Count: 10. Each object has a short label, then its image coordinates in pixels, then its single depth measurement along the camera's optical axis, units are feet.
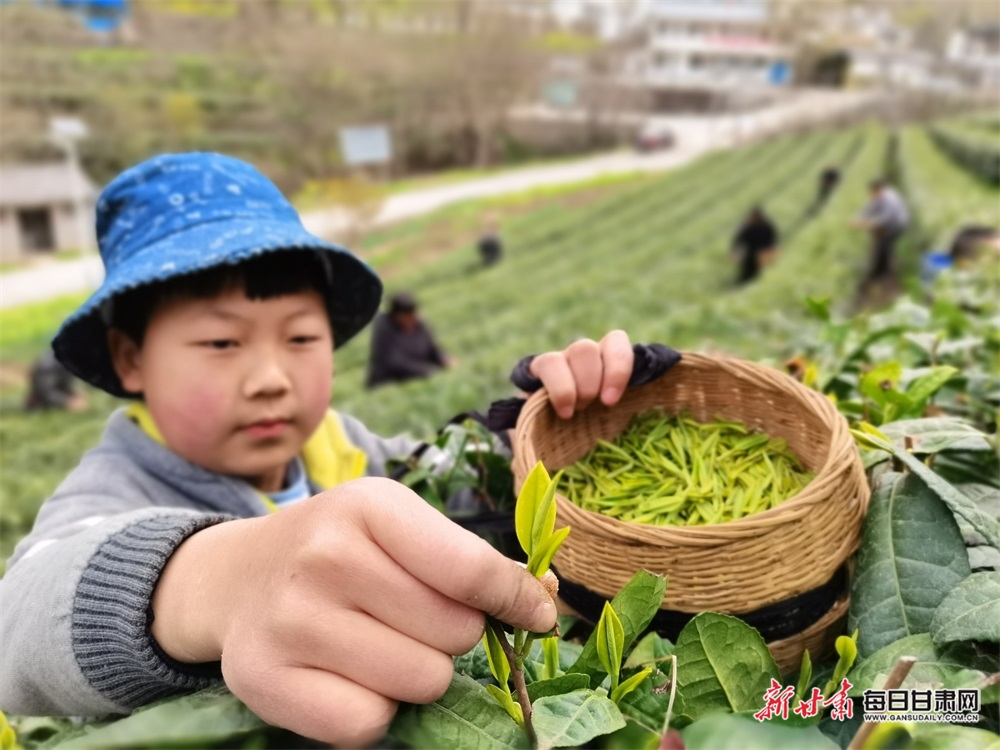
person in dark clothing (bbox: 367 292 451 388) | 19.98
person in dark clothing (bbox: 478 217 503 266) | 51.16
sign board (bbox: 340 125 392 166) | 68.95
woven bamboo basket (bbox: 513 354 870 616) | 2.45
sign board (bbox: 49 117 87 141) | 56.18
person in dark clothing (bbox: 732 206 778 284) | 30.22
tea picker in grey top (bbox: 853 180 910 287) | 27.07
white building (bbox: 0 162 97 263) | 54.65
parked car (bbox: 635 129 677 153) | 96.17
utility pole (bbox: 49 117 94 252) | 56.39
